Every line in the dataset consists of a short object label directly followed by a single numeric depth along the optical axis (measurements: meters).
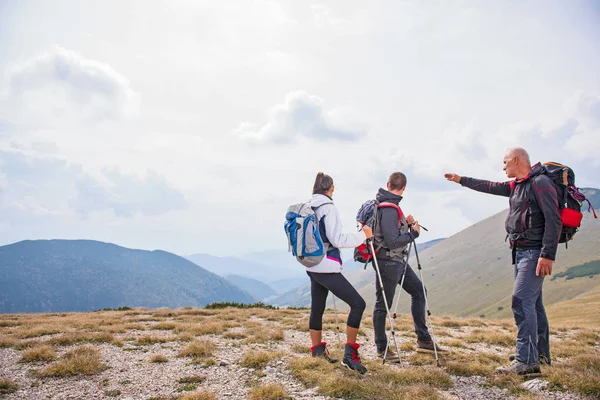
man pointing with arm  6.52
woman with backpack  7.09
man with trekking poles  7.71
